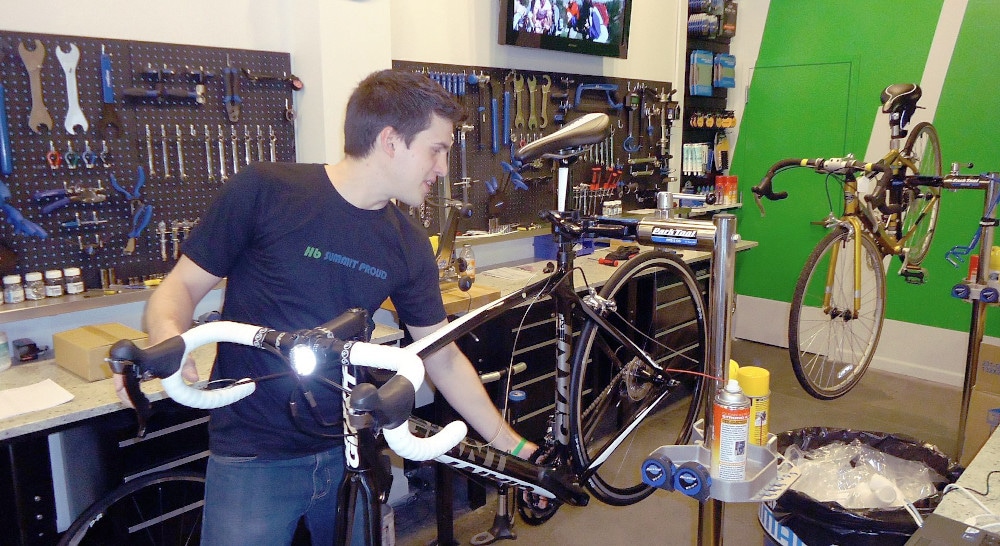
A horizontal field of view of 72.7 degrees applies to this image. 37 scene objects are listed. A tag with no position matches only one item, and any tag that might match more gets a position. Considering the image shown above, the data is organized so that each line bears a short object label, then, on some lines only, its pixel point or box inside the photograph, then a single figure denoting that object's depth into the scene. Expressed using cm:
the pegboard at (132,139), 215
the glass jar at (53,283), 217
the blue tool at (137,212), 235
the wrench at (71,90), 217
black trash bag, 149
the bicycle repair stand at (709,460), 111
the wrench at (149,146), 237
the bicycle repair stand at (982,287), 249
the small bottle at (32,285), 214
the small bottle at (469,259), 293
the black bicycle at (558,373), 87
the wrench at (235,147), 259
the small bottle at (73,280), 221
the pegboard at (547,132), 337
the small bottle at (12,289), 210
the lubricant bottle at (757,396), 122
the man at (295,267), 140
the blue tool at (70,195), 216
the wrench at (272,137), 269
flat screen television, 339
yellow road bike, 236
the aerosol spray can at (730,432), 106
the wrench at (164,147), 240
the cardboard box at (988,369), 291
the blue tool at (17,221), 209
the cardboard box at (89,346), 190
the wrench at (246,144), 262
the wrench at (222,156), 256
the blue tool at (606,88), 385
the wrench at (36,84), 210
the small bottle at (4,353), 202
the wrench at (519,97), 357
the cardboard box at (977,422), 284
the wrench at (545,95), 369
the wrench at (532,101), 362
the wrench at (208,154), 253
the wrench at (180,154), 244
